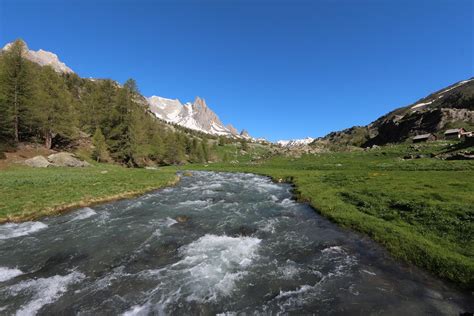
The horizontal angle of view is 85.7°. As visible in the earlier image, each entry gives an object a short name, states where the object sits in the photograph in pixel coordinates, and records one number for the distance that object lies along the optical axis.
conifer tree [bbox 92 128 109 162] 67.38
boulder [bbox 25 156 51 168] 46.28
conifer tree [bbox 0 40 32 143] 50.69
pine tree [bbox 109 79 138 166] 73.00
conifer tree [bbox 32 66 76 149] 56.47
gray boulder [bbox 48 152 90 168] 51.18
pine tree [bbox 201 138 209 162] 149.75
